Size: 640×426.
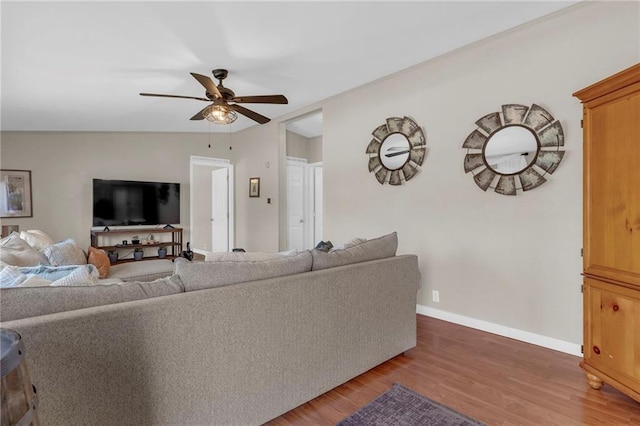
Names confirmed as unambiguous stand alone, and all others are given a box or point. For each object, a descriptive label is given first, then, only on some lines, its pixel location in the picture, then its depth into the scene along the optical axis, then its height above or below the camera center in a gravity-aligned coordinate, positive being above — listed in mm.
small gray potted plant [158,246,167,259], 5507 -726
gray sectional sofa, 1073 -553
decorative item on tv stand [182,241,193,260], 5484 -746
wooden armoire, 1671 -124
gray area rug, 1625 -1083
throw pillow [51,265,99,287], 1541 -337
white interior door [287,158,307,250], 6125 +160
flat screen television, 5188 +149
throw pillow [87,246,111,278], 3125 -494
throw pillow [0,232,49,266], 2557 -352
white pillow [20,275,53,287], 1302 -296
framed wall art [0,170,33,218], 4613 +274
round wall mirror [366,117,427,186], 3344 +665
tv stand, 5184 -503
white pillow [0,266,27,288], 1367 -294
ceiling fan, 3002 +1067
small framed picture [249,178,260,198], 5738 +435
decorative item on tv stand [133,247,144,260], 5184 -708
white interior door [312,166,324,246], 6470 +216
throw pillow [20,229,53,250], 3264 -295
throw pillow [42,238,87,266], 2891 -398
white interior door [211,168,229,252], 6441 +22
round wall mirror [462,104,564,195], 2498 +514
